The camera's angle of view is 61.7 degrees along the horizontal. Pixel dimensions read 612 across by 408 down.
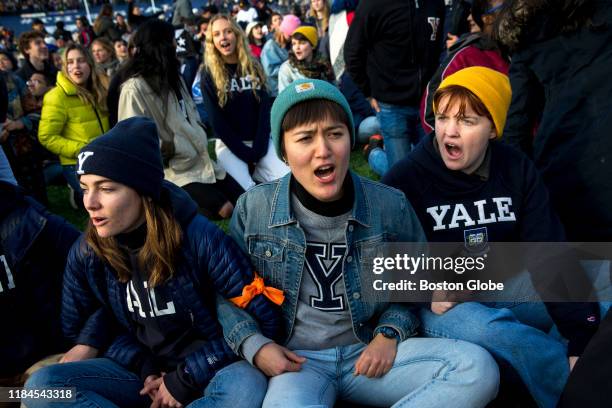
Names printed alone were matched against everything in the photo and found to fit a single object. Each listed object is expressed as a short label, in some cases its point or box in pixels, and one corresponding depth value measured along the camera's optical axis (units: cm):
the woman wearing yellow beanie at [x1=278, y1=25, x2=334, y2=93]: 646
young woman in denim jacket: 204
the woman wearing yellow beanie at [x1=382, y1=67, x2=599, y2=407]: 244
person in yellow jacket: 516
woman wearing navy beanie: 205
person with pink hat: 771
